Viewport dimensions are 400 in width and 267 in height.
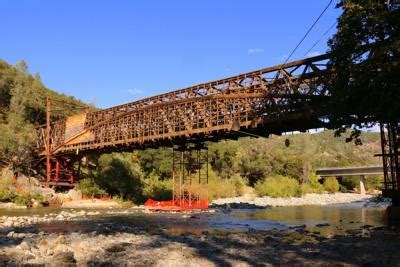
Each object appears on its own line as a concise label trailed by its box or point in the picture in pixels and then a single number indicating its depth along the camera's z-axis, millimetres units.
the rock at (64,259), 13453
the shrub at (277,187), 84938
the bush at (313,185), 102738
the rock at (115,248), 15954
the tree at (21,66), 83312
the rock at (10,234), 20875
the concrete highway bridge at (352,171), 111794
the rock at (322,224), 28794
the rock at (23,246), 16156
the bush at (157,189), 63000
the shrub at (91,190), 59731
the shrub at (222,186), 70750
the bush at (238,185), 82812
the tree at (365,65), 18031
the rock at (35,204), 50438
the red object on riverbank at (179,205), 44938
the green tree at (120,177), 59062
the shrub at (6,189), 48875
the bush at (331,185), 117188
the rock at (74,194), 58250
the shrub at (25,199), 49062
